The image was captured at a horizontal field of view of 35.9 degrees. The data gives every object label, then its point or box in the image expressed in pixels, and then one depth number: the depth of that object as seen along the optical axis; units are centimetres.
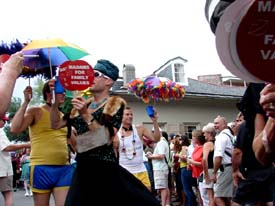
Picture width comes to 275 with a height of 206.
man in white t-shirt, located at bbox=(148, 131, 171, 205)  944
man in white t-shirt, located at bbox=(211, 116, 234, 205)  659
